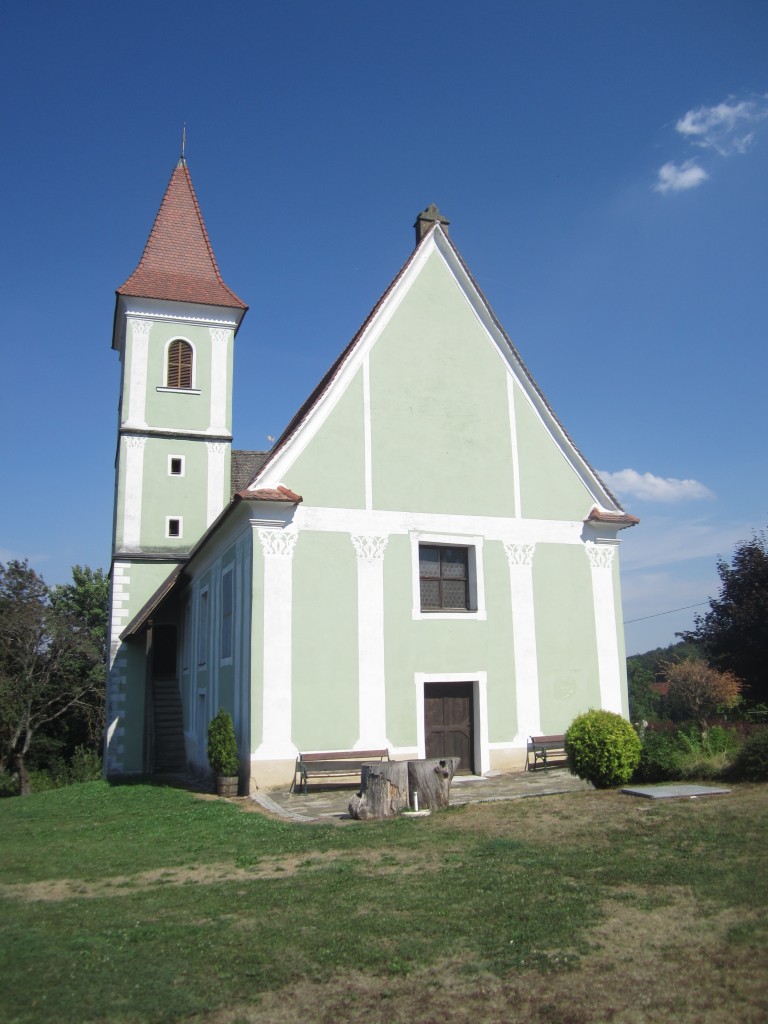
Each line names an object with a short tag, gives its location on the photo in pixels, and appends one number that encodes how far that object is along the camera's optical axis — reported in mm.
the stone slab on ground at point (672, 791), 11359
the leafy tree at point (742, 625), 28875
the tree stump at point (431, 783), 12781
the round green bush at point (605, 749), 13031
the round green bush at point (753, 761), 11953
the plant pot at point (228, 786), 16422
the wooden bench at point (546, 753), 18328
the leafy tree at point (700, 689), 31075
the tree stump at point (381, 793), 12455
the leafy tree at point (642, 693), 46469
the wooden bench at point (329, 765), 16281
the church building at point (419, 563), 17078
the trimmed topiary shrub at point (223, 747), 16609
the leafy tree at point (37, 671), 39125
